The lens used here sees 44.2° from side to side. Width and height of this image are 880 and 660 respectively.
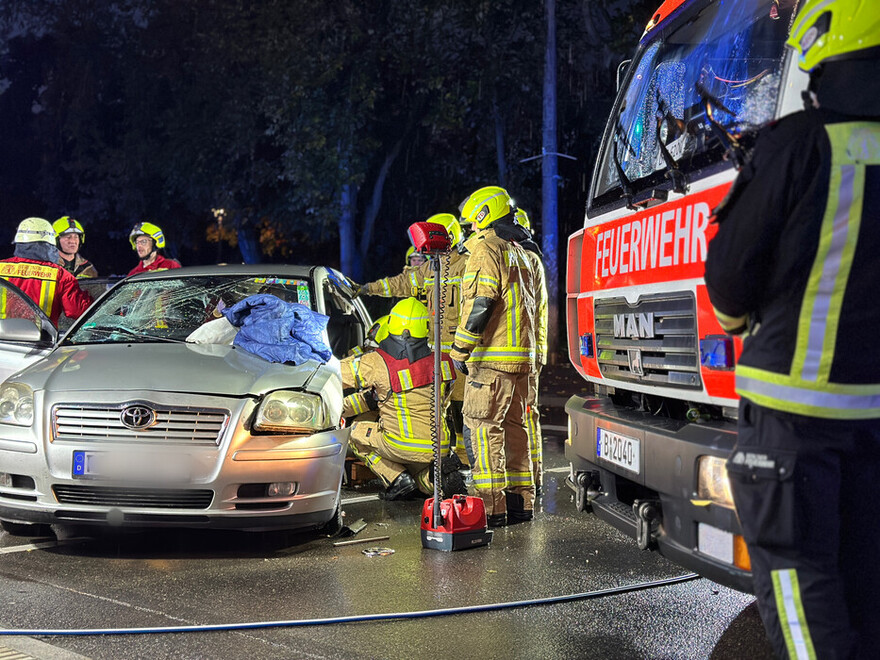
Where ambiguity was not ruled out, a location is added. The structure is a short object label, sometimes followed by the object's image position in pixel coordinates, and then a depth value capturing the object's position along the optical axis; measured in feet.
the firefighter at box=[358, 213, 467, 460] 27.32
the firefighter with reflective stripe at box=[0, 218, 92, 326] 26.37
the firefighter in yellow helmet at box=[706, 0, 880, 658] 8.81
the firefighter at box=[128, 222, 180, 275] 32.01
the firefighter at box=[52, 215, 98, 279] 33.78
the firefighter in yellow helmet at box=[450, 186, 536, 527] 20.58
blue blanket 20.57
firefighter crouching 24.07
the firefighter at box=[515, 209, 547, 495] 22.44
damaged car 17.66
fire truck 11.68
